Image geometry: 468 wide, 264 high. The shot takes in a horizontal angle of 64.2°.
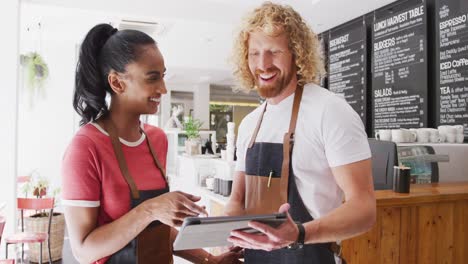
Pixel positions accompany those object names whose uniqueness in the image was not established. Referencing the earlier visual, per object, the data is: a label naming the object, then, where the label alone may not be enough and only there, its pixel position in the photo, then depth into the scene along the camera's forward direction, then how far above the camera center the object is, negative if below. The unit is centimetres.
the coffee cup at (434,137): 307 +2
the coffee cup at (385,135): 320 +4
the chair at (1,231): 263 -65
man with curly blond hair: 114 -5
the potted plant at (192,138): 487 +1
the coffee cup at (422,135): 306 +3
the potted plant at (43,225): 441 -104
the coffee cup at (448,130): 308 +8
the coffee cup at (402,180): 217 -24
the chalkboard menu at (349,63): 471 +102
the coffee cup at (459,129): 308 +8
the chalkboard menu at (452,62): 338 +72
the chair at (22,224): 360 -95
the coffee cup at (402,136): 303 +3
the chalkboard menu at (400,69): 387 +78
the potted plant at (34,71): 639 +121
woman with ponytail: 102 -7
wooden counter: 199 -52
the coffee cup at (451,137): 307 +2
